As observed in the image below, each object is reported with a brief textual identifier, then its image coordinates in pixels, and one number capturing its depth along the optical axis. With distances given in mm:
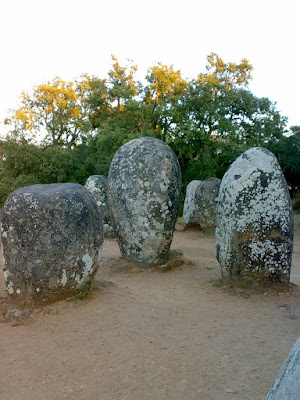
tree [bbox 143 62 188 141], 17516
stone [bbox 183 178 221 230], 11930
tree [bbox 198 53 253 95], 21719
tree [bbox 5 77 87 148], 23156
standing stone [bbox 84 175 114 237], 10961
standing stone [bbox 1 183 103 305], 4605
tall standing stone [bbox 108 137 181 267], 6977
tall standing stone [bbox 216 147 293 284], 5355
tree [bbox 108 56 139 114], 19072
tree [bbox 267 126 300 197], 21094
